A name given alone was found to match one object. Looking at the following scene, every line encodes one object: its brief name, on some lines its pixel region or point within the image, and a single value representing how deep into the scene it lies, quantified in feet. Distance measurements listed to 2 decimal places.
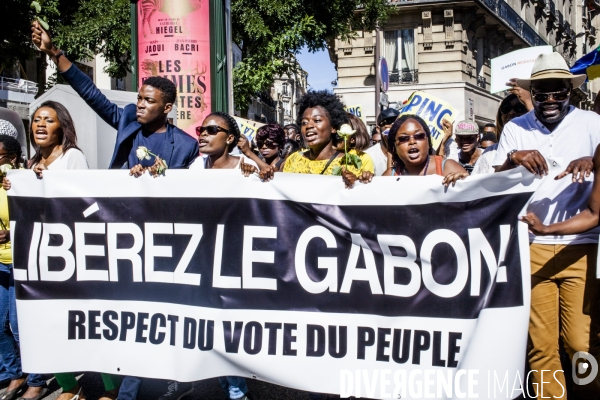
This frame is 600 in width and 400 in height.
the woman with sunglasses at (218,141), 13.42
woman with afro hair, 13.21
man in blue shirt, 13.00
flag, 21.62
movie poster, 24.61
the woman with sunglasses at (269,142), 20.02
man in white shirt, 11.02
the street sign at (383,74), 38.34
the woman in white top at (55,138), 13.26
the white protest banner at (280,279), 10.58
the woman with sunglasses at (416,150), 11.91
